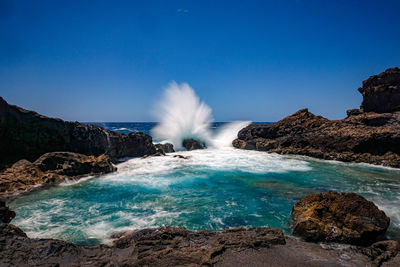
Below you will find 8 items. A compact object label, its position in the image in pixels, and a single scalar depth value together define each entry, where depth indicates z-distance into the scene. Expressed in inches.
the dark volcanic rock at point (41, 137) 441.4
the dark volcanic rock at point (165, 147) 771.3
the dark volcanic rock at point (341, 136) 600.1
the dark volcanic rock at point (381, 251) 138.0
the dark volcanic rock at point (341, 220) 176.7
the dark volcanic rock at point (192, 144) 975.6
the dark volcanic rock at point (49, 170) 329.7
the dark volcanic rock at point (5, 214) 186.4
